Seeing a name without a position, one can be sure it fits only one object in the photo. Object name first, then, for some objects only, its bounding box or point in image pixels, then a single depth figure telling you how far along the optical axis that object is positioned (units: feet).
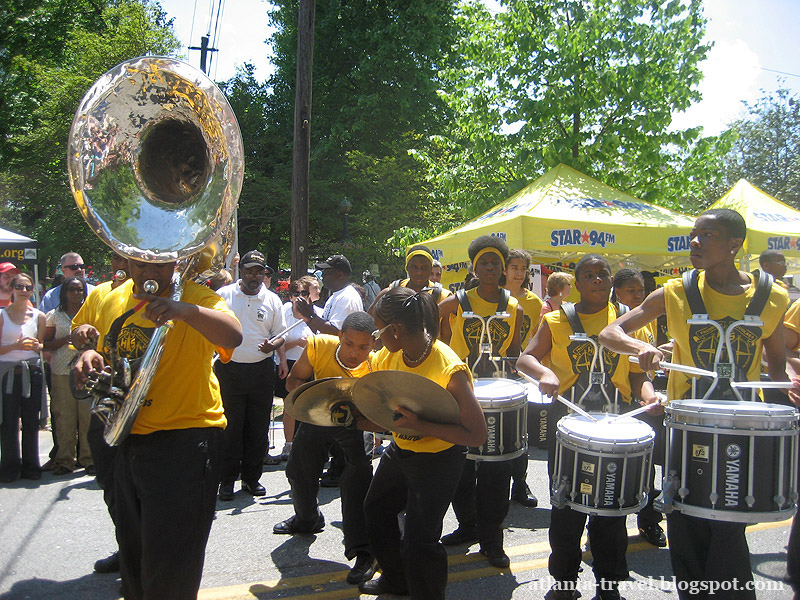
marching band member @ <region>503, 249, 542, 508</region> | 17.51
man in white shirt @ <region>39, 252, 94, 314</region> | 21.22
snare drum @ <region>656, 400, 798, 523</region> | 8.91
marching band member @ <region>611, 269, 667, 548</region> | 14.78
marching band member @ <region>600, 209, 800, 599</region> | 9.59
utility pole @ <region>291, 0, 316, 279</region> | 31.96
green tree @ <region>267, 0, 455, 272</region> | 65.10
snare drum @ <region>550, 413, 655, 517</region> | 10.43
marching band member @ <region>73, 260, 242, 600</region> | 8.81
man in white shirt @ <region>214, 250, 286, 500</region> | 18.40
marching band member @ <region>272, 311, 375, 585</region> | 13.16
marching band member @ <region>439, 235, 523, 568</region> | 13.71
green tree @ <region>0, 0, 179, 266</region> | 62.69
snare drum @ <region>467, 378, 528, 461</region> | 12.87
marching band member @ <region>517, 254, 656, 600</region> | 13.50
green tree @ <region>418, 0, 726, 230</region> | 40.81
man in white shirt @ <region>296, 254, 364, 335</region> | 21.12
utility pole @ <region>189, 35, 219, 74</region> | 66.66
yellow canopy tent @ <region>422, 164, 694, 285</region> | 27.71
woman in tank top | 19.63
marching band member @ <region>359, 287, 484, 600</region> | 9.75
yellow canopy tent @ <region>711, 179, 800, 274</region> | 30.42
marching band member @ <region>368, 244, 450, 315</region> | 20.26
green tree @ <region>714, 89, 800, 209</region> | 94.79
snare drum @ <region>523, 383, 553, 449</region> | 16.30
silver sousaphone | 8.55
